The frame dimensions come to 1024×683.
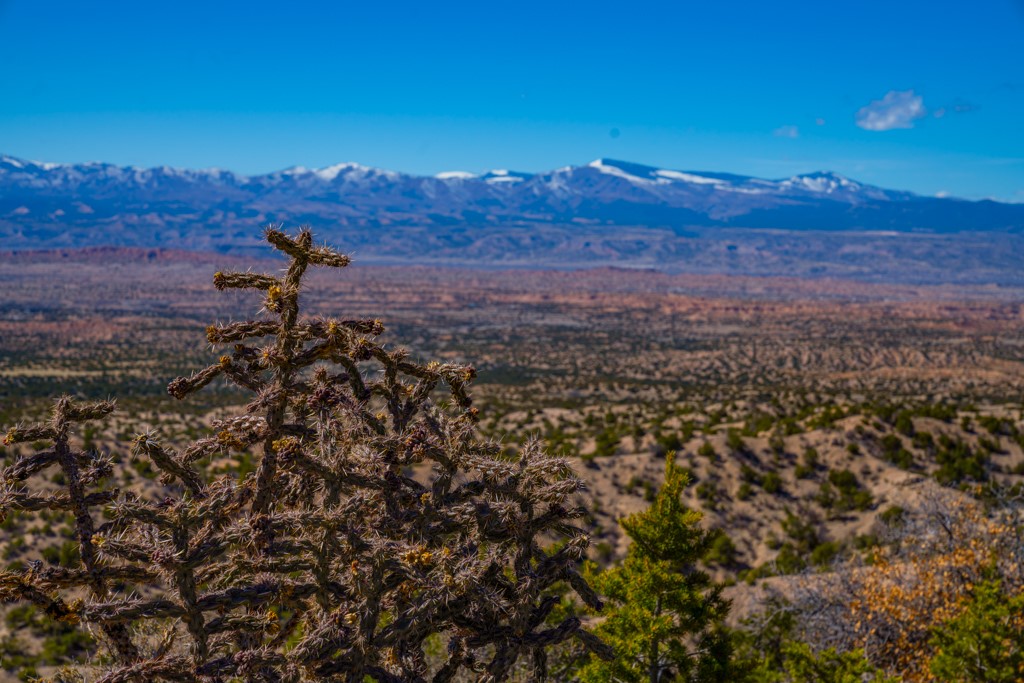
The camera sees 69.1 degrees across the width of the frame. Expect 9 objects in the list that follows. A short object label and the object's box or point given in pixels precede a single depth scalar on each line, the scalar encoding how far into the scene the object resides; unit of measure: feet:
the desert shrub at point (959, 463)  64.13
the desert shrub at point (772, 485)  66.80
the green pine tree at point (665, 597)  23.99
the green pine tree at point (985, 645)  26.73
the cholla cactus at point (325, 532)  11.94
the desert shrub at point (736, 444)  71.97
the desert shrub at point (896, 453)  68.03
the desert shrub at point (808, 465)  68.23
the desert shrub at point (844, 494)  63.41
